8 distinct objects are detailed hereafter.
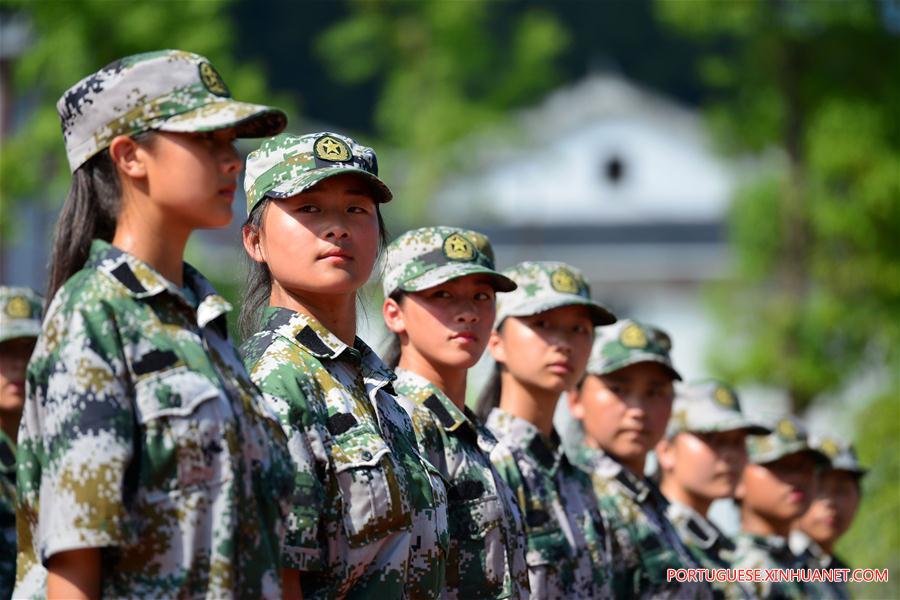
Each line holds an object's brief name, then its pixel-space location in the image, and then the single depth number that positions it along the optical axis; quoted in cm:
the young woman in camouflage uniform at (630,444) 1206
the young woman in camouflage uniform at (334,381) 714
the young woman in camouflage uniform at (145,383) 573
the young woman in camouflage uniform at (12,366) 1088
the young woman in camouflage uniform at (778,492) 1534
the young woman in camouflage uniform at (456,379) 886
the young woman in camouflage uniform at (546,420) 1037
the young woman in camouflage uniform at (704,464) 1405
